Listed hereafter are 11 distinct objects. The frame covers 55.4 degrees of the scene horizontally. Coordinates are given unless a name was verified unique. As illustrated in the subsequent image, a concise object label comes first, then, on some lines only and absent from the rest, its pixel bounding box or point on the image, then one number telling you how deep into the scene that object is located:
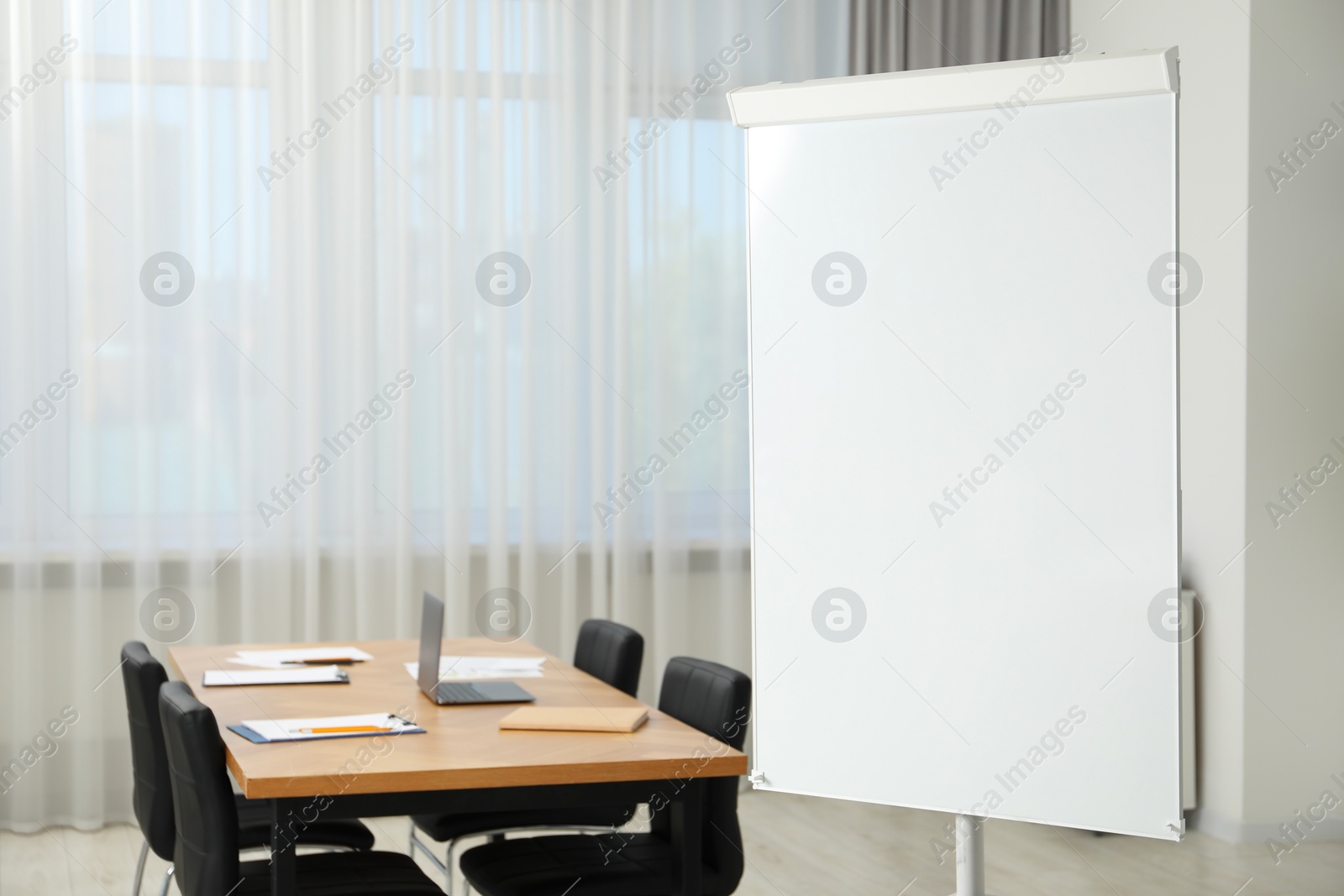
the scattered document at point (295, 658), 3.53
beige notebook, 2.68
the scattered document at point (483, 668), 3.33
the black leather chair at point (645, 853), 2.71
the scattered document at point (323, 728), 2.56
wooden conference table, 2.27
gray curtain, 5.22
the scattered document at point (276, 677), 3.21
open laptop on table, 3.02
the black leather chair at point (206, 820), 2.37
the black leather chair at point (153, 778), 2.96
